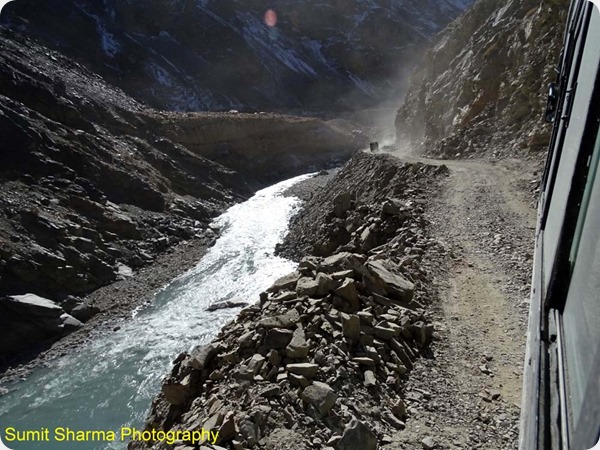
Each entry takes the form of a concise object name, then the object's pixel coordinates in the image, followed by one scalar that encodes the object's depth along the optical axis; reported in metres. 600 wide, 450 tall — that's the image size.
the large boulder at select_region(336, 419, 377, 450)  4.35
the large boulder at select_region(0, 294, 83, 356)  15.68
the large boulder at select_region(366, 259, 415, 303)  7.07
